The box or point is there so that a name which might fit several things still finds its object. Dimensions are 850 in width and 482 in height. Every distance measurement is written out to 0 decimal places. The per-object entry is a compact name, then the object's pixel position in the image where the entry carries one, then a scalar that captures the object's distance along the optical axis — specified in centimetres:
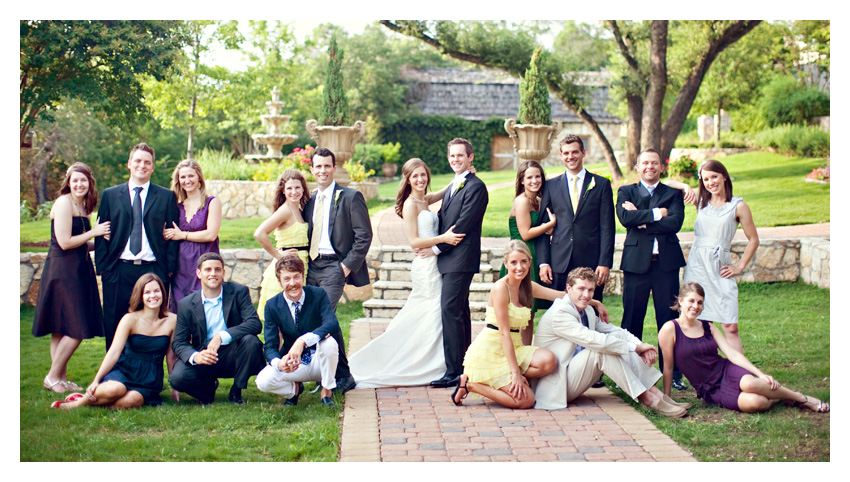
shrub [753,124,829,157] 1800
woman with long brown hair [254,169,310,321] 545
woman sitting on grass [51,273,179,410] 473
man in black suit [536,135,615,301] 535
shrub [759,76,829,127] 2062
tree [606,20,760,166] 1525
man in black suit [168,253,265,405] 482
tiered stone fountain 1778
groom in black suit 527
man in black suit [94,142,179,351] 521
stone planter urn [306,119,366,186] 1322
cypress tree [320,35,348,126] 1320
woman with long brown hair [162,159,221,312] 532
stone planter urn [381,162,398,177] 2533
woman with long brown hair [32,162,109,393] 515
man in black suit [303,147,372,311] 543
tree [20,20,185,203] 747
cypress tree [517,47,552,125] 1281
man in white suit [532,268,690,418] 470
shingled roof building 2856
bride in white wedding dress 538
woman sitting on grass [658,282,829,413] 463
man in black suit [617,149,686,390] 535
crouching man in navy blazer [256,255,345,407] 483
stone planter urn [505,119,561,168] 1262
